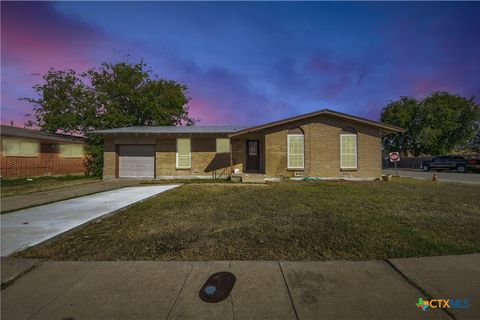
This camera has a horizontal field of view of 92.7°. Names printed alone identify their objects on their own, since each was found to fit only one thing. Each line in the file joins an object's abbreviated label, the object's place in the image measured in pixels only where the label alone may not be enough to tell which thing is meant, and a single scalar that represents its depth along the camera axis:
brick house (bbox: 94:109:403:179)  14.48
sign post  16.59
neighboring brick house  16.47
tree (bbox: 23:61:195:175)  24.17
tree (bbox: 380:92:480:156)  36.00
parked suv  22.99
